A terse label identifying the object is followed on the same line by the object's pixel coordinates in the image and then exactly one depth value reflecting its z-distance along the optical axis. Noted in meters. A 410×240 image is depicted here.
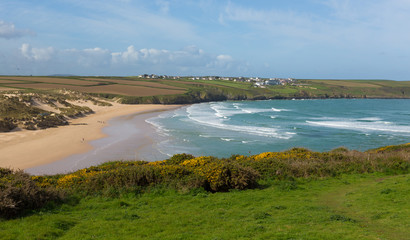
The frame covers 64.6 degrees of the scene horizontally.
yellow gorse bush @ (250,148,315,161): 20.03
